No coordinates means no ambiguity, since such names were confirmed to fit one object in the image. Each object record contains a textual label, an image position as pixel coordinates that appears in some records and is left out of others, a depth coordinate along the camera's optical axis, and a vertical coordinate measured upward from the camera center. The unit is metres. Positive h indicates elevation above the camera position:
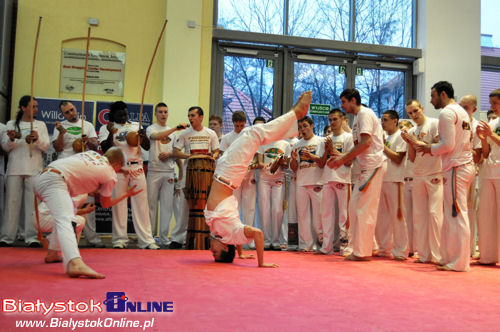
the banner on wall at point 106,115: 8.11 +1.15
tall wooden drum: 6.37 -0.09
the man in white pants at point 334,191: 6.42 +0.04
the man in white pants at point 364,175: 5.33 +0.22
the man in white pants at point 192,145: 6.88 +0.61
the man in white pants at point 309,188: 6.86 +0.07
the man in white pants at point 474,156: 5.71 +0.49
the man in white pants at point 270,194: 7.18 -0.03
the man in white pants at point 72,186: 3.67 -0.01
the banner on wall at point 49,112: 7.86 +1.12
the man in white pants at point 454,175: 4.74 +0.23
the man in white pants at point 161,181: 6.90 +0.09
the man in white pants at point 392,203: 6.07 -0.09
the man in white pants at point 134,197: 6.45 -0.08
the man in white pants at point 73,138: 6.66 +0.62
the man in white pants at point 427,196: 5.50 +0.01
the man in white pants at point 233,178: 4.67 +0.11
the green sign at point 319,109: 9.92 +1.67
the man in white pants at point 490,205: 5.41 -0.06
